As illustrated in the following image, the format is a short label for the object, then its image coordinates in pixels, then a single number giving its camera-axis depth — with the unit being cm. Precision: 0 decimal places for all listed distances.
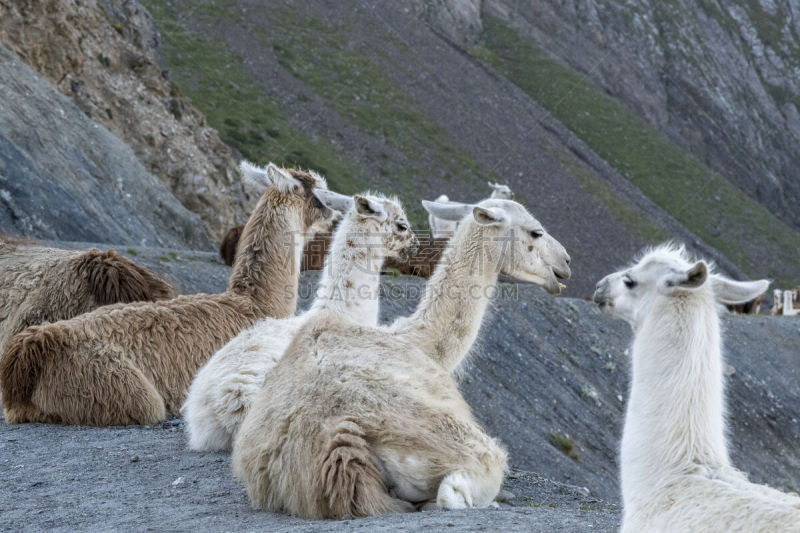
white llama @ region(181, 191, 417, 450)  1510
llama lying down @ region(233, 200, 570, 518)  1082
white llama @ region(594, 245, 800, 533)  922
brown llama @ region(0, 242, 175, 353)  2120
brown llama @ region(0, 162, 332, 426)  1773
